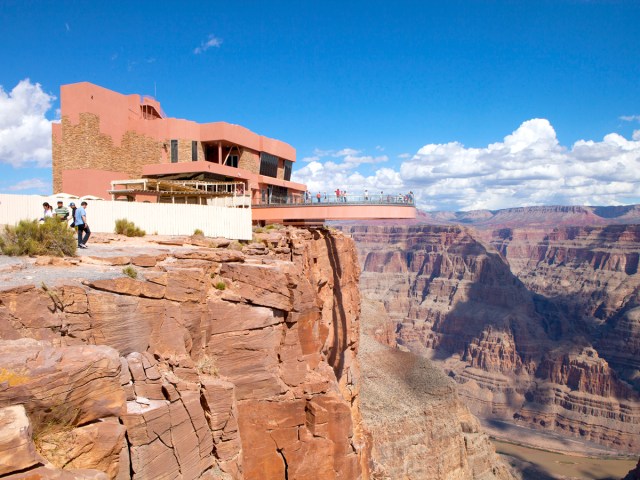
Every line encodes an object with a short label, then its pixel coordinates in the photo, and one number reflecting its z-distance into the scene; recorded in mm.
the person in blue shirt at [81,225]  15385
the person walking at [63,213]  18375
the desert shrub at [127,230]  19719
